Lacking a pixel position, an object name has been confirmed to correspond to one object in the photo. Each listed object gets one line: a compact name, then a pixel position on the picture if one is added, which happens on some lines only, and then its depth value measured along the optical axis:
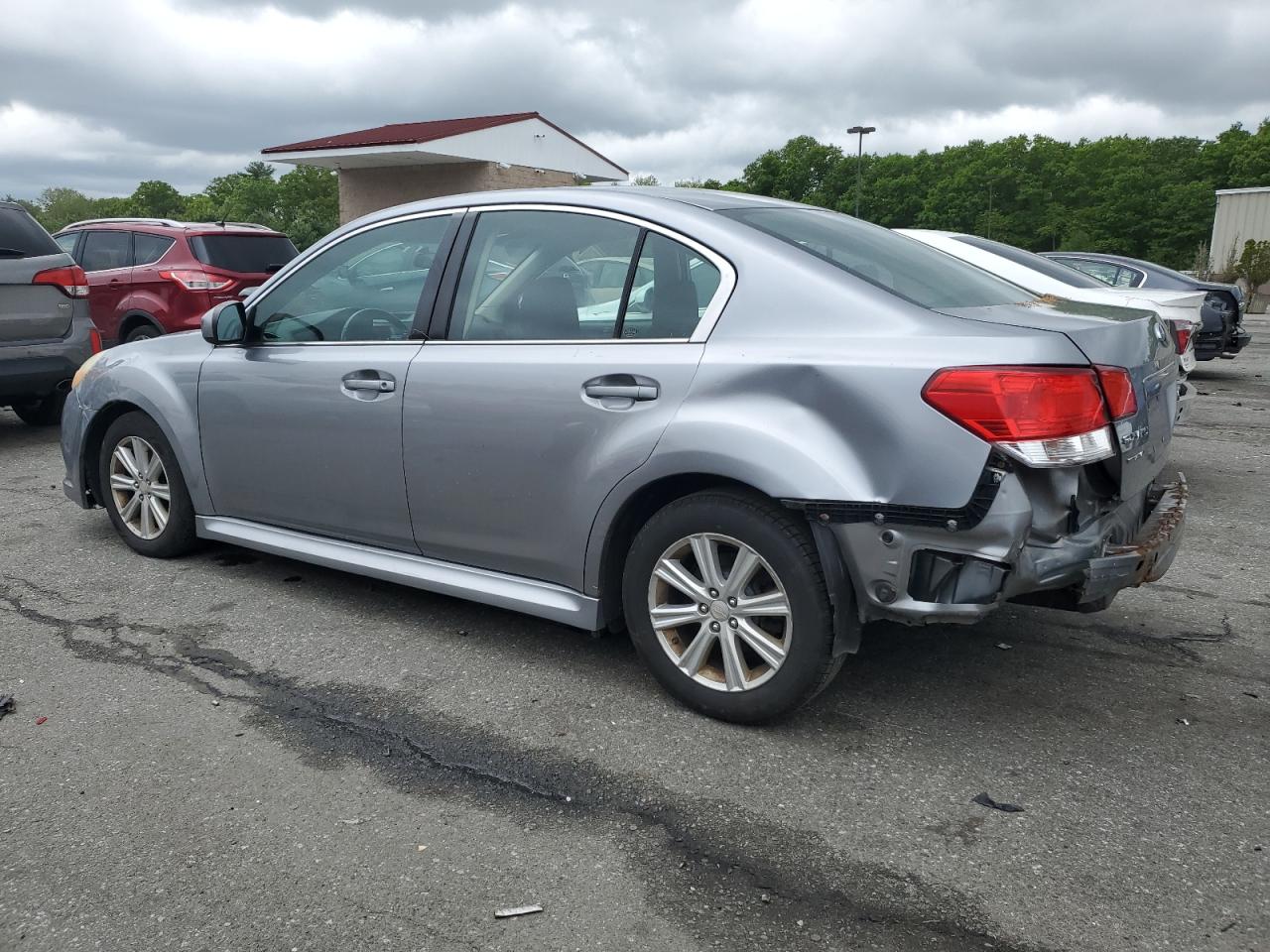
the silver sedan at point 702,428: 2.90
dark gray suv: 7.79
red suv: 10.66
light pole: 44.94
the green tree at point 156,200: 119.19
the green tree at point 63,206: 110.94
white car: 7.90
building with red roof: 28.14
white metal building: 38.03
